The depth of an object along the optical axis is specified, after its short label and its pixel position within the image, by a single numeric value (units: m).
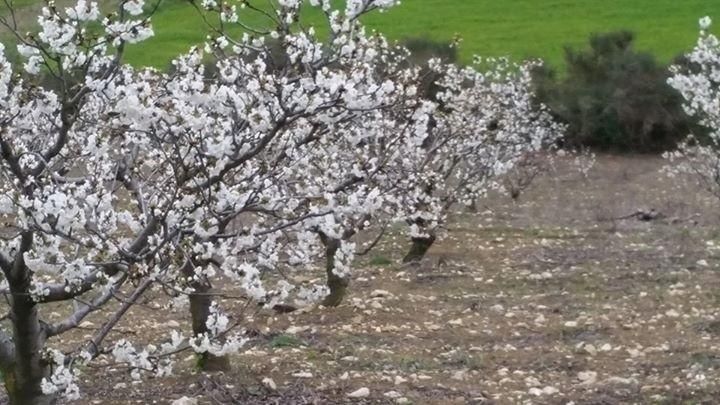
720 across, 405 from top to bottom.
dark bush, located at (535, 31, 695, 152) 31.08
